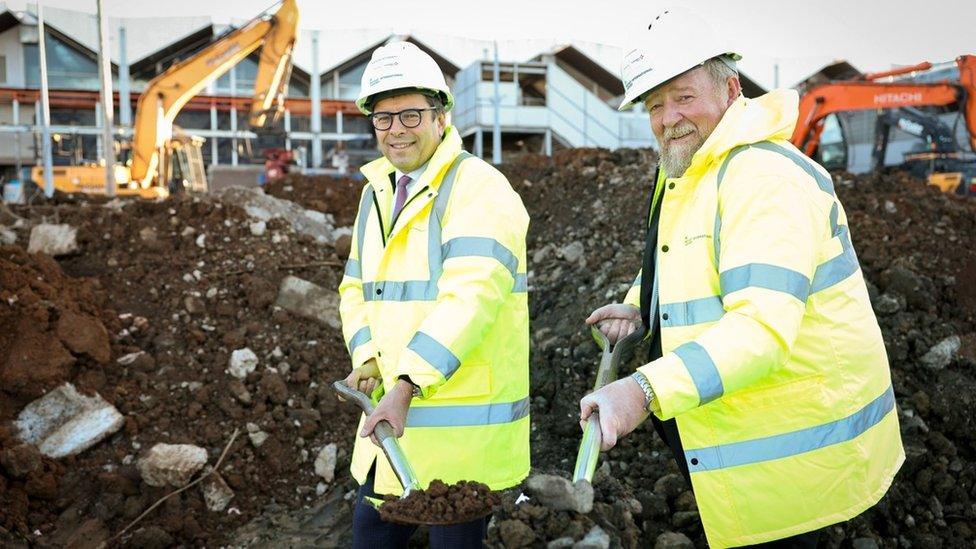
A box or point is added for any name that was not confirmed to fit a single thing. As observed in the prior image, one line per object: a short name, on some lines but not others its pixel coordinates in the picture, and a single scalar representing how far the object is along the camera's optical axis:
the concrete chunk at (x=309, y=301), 6.26
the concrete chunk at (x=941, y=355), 4.95
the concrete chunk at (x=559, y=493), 2.19
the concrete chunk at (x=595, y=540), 2.15
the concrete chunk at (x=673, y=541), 3.45
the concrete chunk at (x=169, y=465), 4.67
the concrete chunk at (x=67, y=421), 4.91
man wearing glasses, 2.47
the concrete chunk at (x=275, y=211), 8.22
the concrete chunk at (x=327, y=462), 4.88
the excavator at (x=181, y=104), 13.69
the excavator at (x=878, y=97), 10.77
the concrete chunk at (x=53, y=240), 6.90
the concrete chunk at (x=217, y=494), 4.67
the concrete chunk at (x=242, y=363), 5.51
